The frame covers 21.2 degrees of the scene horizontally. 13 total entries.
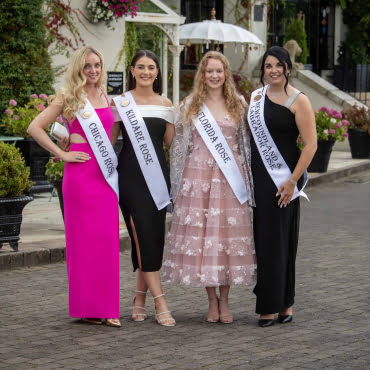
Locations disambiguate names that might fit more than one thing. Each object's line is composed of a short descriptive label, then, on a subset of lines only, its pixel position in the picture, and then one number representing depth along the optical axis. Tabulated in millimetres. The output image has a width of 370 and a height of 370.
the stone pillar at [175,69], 18219
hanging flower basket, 15414
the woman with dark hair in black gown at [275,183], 6336
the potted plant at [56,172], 9781
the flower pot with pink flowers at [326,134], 15805
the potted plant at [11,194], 8633
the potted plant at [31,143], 12867
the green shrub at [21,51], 13773
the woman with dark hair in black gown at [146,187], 6434
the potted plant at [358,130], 18219
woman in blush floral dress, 6410
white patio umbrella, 19188
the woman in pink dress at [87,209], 6383
